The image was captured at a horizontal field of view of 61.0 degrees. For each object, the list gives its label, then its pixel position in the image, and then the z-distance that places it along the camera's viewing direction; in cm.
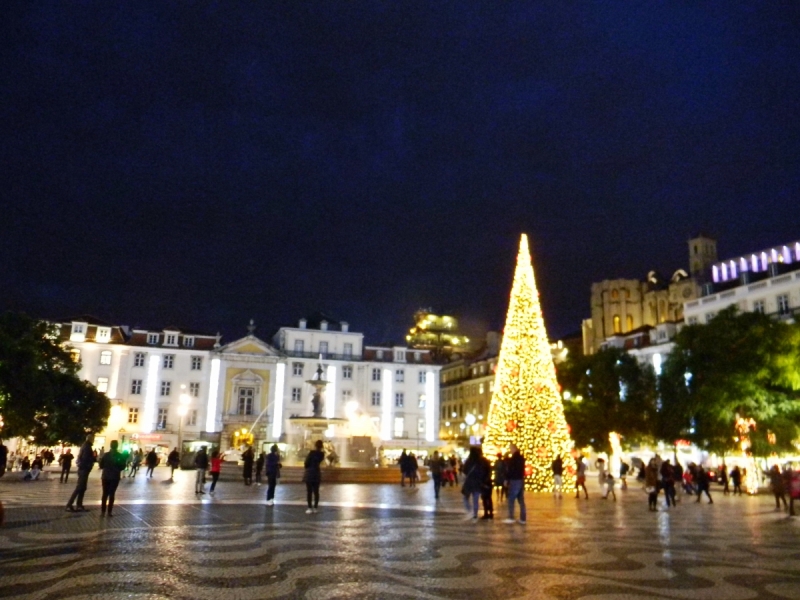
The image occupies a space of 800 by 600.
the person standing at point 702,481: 2664
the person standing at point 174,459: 3663
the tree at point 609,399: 5069
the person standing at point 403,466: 3344
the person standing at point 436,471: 2459
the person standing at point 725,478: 3481
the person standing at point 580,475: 2776
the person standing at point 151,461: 3728
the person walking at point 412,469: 3319
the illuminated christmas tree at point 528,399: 2858
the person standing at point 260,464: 3307
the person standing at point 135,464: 3825
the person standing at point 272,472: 1986
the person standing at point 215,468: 2386
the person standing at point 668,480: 2262
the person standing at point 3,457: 1510
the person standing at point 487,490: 1698
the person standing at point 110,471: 1542
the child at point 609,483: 2730
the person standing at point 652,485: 2212
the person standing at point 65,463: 3219
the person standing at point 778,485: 2258
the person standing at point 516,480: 1598
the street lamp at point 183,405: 6262
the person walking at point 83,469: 1628
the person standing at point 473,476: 1670
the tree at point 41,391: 3825
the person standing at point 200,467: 2450
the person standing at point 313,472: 1750
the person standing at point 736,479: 3406
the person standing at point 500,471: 1975
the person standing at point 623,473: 3575
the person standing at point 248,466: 3083
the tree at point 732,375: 3591
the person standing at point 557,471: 2734
